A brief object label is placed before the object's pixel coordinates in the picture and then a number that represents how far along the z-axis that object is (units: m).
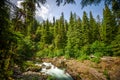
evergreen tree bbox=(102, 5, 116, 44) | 15.28
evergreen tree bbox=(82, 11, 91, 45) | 17.55
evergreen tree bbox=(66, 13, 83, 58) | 17.47
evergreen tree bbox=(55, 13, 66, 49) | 21.35
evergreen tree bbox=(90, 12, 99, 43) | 18.11
